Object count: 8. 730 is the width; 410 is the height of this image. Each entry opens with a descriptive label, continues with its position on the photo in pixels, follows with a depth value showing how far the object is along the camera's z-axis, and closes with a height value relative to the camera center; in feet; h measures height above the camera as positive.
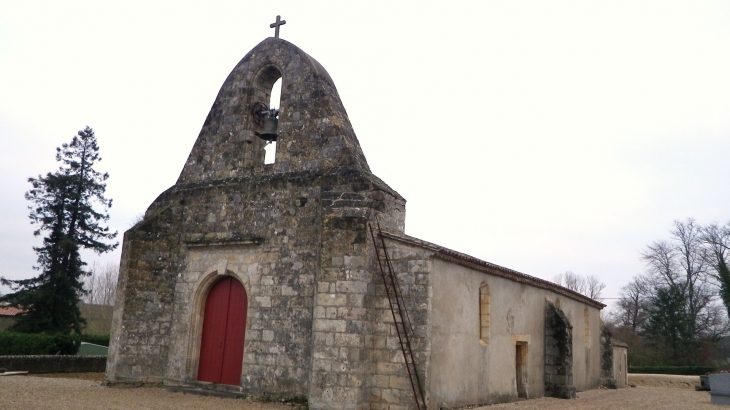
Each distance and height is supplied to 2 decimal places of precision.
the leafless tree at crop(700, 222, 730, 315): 94.10 +15.47
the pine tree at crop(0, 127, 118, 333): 77.61 +7.56
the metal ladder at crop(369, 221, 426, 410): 29.76 +0.33
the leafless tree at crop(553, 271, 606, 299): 191.31 +15.32
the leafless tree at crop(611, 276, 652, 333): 129.80 +6.17
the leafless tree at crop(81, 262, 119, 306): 185.78 +3.64
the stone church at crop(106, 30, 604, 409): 30.99 +1.78
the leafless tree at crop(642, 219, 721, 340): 111.14 +10.47
